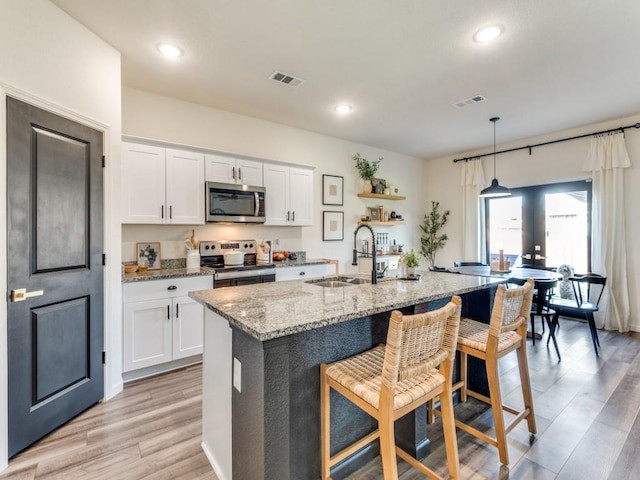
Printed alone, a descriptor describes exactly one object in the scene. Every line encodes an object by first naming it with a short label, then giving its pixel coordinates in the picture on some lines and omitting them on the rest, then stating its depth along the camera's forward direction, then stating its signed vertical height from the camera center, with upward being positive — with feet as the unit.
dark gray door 6.31 -0.65
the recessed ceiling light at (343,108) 12.53 +5.49
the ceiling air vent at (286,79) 10.00 +5.45
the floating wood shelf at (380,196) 17.56 +2.64
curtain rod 13.75 +5.08
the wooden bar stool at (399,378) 4.06 -2.08
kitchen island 4.25 -2.01
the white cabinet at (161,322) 9.15 -2.51
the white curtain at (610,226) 13.71 +0.65
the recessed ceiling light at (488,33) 7.76 +5.36
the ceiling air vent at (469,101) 11.72 +5.47
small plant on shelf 17.48 +4.02
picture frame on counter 11.05 -0.45
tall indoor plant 20.65 +0.52
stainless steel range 10.82 -0.89
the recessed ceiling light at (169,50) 8.48 +5.40
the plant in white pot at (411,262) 8.13 -0.56
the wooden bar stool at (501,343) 5.80 -2.07
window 15.33 +0.82
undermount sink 8.08 -1.09
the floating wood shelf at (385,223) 17.56 +1.03
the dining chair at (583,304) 11.32 -2.50
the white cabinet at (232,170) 11.57 +2.79
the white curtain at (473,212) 18.66 +1.73
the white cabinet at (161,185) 9.96 +1.93
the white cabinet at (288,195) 13.17 +2.07
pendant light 13.26 +2.14
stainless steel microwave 11.47 +1.50
